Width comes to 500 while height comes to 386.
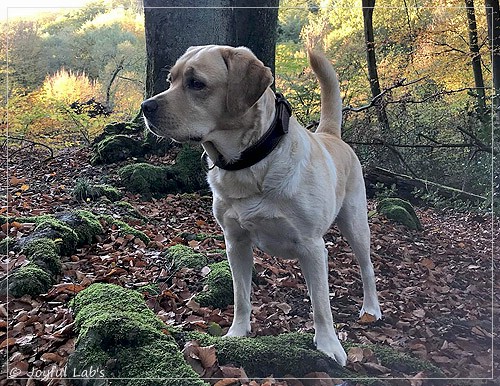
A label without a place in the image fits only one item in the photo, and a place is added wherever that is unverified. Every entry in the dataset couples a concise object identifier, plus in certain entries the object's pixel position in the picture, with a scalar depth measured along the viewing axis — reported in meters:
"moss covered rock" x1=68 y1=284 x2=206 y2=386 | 1.66
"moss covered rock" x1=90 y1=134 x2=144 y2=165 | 2.55
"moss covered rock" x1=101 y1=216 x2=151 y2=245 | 2.60
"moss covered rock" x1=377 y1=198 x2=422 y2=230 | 2.53
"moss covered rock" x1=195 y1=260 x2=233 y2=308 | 2.29
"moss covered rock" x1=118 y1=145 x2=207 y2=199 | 2.59
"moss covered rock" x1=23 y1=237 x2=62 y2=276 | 2.30
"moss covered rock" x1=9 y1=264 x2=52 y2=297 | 2.14
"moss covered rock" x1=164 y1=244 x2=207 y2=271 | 2.45
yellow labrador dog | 1.77
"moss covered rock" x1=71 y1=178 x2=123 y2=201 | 2.68
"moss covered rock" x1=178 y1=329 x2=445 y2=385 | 1.80
